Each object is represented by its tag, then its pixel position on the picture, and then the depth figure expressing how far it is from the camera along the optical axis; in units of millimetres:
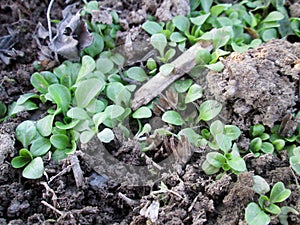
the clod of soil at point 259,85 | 283
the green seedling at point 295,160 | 261
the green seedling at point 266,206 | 238
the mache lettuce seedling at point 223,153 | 261
